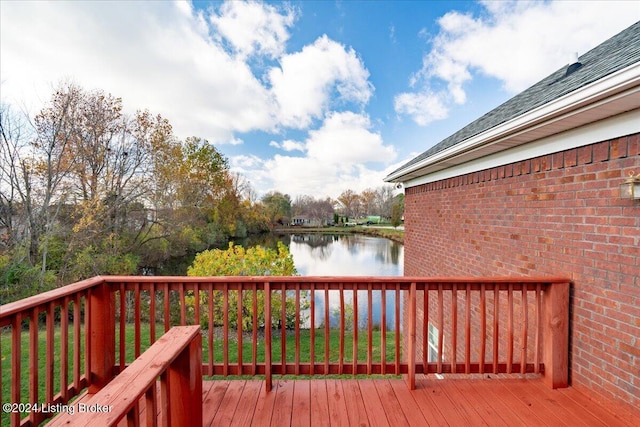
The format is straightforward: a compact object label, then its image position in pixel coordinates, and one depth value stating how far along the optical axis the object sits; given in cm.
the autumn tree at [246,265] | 704
